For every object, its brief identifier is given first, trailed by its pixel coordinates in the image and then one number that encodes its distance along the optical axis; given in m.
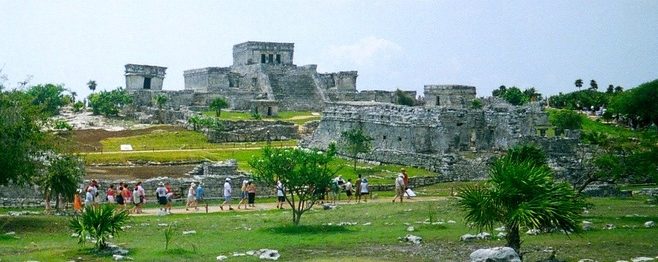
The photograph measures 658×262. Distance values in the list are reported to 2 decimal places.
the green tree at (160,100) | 88.25
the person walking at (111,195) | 36.16
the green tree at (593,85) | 124.69
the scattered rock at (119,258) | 22.50
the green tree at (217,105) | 84.81
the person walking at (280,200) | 37.00
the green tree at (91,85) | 116.06
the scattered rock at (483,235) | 24.84
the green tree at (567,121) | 76.38
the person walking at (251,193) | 37.25
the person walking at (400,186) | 37.66
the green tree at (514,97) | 106.06
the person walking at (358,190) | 39.38
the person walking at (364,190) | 39.28
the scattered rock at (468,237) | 24.69
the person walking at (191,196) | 36.44
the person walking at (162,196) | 35.84
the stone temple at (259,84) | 94.81
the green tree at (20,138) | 30.22
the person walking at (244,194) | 37.27
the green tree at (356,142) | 52.19
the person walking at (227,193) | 36.66
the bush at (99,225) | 24.16
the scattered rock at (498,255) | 19.44
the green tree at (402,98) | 99.29
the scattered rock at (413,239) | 24.67
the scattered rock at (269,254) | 22.58
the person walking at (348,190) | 39.78
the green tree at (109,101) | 86.00
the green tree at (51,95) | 89.83
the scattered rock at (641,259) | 20.52
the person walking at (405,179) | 38.50
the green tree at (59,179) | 34.16
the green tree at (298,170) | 30.58
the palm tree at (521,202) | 21.23
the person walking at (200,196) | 37.38
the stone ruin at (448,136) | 49.50
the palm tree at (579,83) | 127.90
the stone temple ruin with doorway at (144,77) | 98.19
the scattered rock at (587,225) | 26.08
